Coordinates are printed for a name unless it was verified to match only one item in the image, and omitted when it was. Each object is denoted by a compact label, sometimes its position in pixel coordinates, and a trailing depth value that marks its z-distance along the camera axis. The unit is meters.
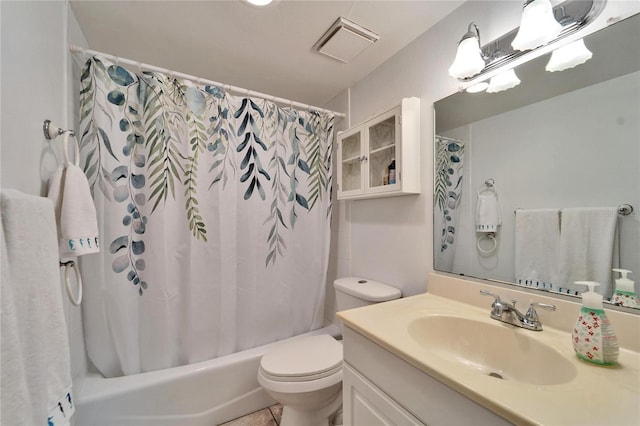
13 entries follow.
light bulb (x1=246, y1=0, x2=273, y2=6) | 1.06
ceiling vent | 1.24
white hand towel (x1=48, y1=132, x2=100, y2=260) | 0.83
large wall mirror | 0.70
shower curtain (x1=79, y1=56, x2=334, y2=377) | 1.23
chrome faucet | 0.79
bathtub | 1.14
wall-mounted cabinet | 1.27
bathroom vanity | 0.49
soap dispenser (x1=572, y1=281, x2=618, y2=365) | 0.60
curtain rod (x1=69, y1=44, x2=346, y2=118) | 1.14
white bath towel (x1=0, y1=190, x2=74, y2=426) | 0.41
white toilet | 1.13
